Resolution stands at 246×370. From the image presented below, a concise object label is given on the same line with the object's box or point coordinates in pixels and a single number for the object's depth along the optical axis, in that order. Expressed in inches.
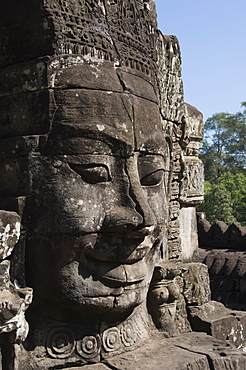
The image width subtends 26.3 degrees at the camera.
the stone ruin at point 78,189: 133.3
